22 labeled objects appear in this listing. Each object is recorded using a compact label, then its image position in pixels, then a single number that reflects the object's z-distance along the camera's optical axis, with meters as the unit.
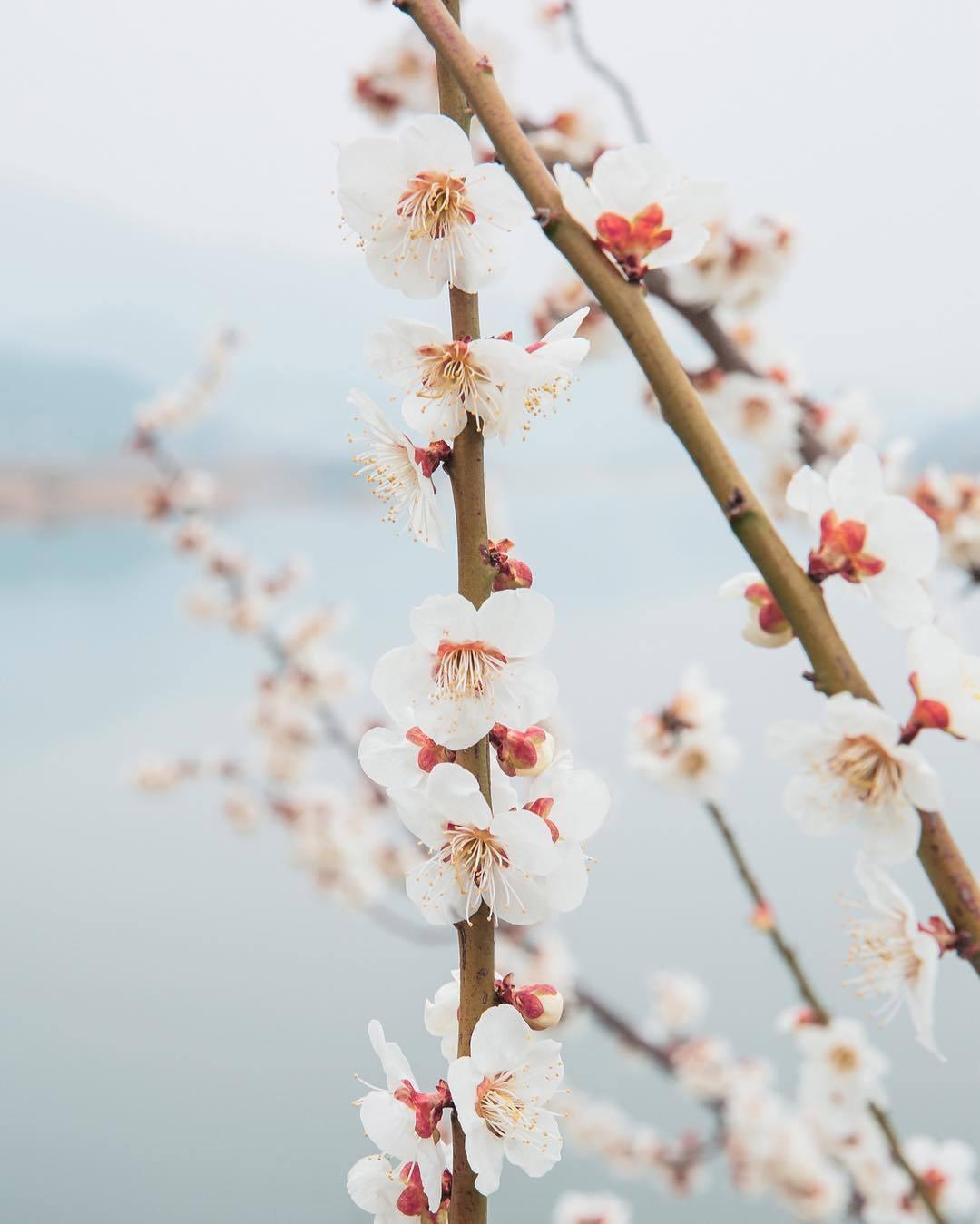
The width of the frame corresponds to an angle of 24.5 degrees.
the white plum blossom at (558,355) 0.28
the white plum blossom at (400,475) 0.29
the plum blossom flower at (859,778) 0.28
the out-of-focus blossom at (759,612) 0.29
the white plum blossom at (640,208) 0.28
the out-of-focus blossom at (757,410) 0.98
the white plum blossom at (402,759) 0.29
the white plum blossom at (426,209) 0.29
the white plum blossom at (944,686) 0.28
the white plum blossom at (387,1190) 0.29
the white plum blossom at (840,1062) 1.05
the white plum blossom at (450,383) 0.28
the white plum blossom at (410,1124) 0.28
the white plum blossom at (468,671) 0.28
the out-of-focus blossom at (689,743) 0.94
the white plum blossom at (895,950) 0.29
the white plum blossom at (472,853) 0.28
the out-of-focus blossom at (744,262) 0.96
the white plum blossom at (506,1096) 0.28
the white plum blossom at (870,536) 0.28
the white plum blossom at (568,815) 0.29
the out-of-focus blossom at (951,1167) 1.21
